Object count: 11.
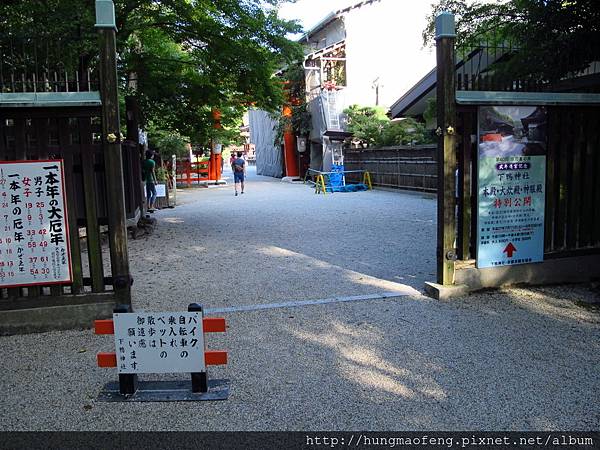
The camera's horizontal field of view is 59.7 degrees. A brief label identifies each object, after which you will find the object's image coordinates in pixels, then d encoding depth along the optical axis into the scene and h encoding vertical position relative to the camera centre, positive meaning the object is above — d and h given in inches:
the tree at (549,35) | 281.9 +68.5
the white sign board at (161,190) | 690.2 -30.4
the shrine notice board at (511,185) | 241.3 -13.3
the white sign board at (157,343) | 149.5 -50.3
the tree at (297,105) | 1132.5 +126.6
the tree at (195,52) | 418.9 +99.3
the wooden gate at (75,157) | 203.8 +5.3
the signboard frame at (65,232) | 206.2 -24.9
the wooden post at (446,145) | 233.8 +6.1
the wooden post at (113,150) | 206.1 +7.5
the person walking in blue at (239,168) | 881.5 -5.2
